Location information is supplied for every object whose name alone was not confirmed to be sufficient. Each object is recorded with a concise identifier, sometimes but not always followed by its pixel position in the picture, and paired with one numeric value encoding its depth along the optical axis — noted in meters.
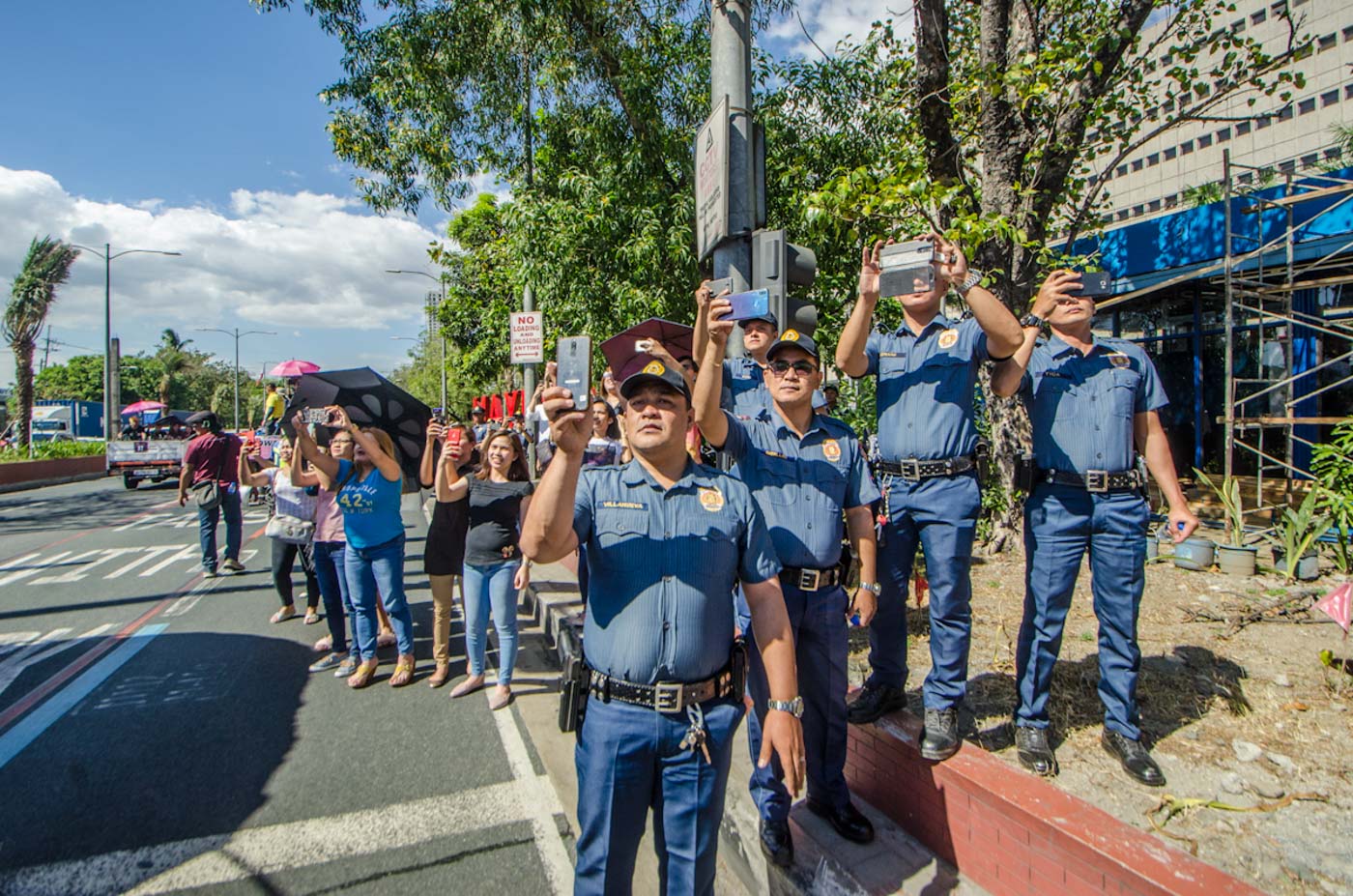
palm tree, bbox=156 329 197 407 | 58.54
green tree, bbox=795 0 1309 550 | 5.95
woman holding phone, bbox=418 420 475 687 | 5.17
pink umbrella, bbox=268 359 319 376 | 16.06
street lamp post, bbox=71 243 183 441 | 25.67
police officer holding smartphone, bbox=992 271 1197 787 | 2.83
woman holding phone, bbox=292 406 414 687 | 4.99
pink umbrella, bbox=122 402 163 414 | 36.09
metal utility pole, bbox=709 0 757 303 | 4.23
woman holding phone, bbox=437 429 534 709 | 4.82
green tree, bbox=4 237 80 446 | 27.02
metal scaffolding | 8.18
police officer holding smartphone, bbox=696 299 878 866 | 2.74
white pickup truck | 19.59
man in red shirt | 8.47
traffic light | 3.74
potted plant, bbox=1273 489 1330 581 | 5.64
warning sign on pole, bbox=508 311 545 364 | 9.23
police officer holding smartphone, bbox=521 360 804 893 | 2.14
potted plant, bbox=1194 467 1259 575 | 5.80
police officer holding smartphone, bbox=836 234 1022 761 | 2.84
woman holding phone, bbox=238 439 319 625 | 6.20
